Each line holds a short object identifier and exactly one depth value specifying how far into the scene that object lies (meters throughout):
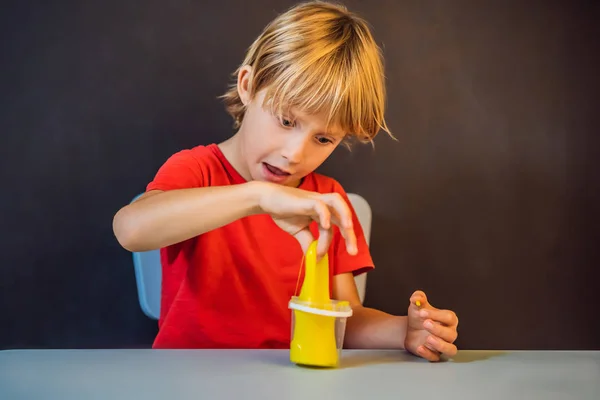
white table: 0.68
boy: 0.92
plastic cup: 0.81
